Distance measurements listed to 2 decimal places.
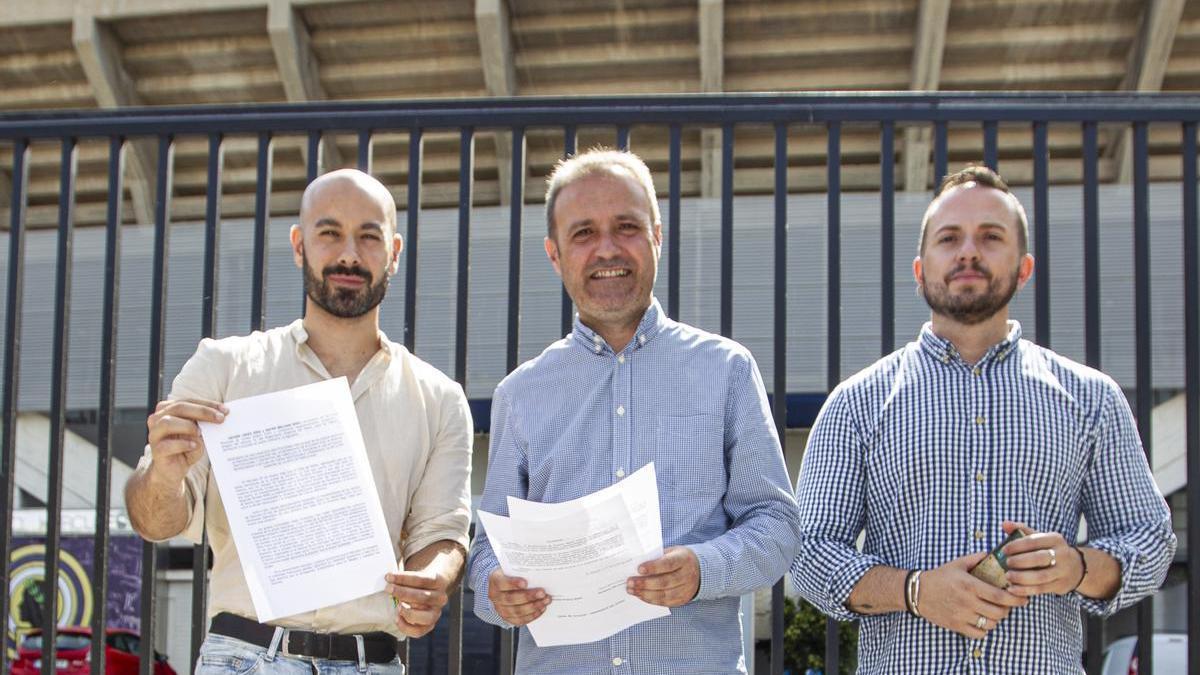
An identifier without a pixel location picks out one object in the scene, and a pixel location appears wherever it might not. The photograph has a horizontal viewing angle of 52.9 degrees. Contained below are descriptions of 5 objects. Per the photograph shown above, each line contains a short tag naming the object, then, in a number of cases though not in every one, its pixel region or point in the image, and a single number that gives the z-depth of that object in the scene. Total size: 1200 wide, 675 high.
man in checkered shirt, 2.75
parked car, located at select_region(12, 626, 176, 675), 14.21
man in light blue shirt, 2.70
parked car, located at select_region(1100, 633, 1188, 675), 10.35
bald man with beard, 2.78
